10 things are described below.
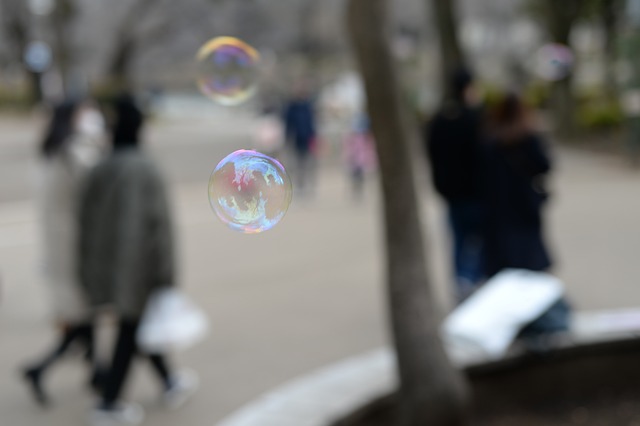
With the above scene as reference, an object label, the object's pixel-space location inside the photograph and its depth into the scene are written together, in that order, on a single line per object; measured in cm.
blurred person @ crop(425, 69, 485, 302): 653
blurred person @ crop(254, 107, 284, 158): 1361
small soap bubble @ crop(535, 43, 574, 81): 1624
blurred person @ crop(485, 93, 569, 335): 574
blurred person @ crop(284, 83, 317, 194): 1355
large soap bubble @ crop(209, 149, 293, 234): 342
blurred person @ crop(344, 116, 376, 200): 1288
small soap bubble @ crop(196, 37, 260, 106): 453
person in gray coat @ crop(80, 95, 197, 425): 474
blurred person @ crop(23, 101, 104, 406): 524
